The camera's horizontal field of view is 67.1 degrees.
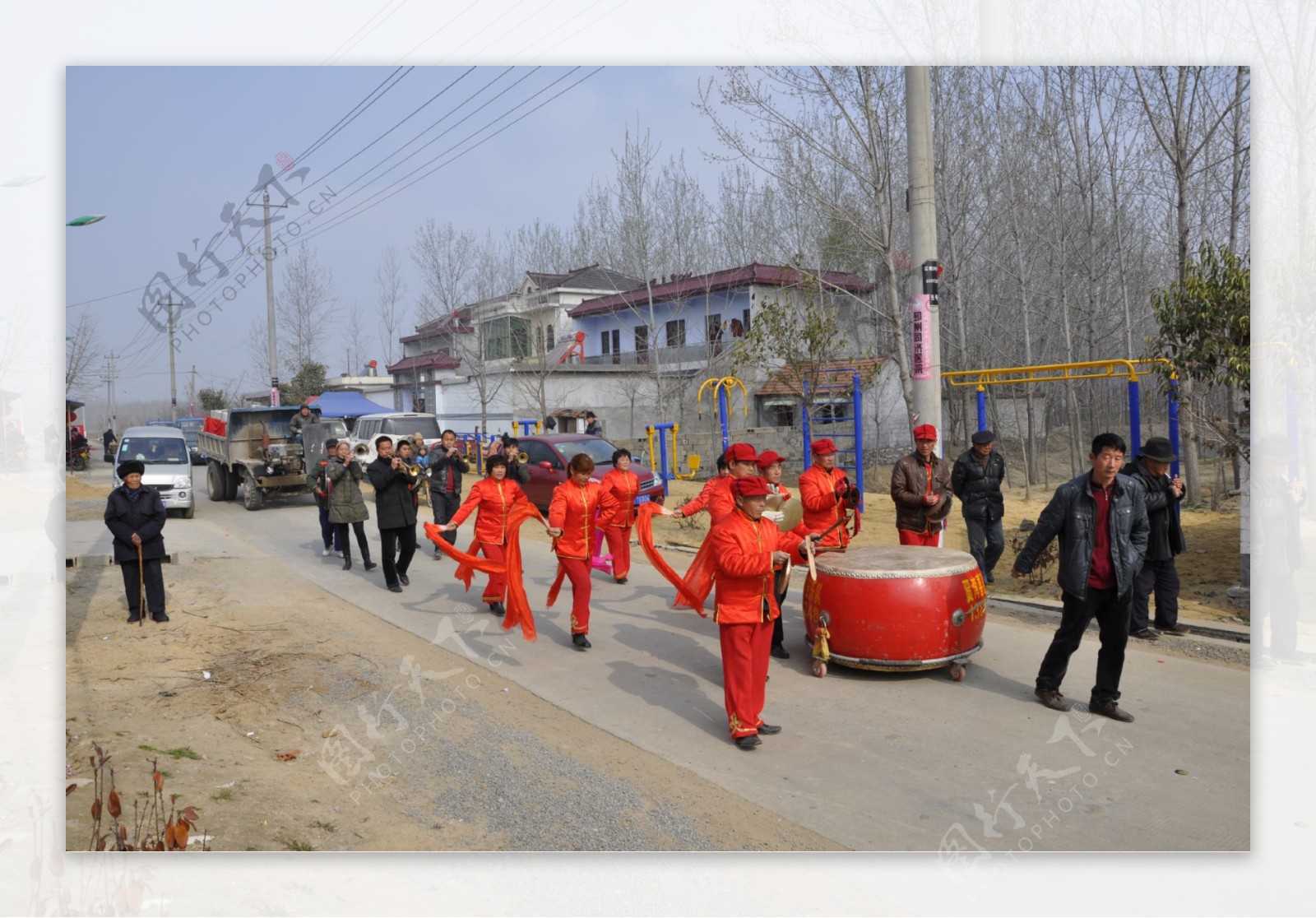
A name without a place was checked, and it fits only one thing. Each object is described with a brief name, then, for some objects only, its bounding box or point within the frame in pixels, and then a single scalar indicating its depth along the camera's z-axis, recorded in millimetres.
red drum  7262
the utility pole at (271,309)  27094
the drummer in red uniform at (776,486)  8336
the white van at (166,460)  19391
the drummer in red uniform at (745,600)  6281
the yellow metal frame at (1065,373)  13984
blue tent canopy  35125
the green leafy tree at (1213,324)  9070
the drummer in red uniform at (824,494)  8695
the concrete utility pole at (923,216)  9906
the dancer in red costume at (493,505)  9745
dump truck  20969
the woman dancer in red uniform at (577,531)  8883
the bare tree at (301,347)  31578
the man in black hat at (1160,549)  8203
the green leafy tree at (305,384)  45469
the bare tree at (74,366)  20094
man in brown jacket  9492
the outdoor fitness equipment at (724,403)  19531
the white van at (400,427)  25172
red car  18562
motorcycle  35156
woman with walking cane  9617
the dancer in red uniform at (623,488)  9930
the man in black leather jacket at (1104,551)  6457
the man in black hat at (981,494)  10430
